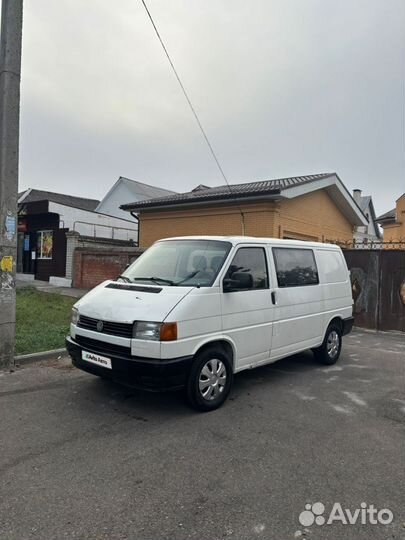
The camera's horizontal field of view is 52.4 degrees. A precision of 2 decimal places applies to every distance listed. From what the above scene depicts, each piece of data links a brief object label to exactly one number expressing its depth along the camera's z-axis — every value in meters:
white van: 4.11
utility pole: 5.84
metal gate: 9.84
